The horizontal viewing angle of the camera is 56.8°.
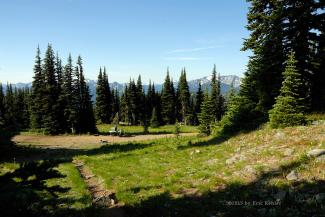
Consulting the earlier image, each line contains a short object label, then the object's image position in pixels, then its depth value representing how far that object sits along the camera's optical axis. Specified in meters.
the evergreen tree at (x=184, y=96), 89.88
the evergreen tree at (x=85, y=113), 60.50
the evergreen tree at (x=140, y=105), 86.69
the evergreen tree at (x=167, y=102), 91.19
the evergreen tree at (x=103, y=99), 83.25
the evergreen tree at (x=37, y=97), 58.81
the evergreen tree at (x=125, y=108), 91.44
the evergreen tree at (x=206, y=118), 46.31
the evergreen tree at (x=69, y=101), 57.71
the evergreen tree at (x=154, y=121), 84.00
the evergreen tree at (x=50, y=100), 56.00
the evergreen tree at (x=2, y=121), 6.62
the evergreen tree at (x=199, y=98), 93.19
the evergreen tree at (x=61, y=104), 57.56
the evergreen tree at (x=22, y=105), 80.56
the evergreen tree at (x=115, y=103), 107.75
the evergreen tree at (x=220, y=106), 87.11
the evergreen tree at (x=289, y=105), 20.22
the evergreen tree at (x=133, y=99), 85.19
